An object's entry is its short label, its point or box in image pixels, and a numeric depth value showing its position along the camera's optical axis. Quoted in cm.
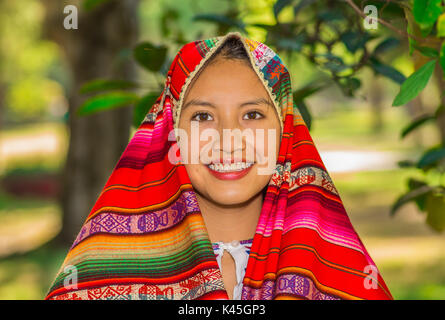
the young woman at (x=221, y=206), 174
